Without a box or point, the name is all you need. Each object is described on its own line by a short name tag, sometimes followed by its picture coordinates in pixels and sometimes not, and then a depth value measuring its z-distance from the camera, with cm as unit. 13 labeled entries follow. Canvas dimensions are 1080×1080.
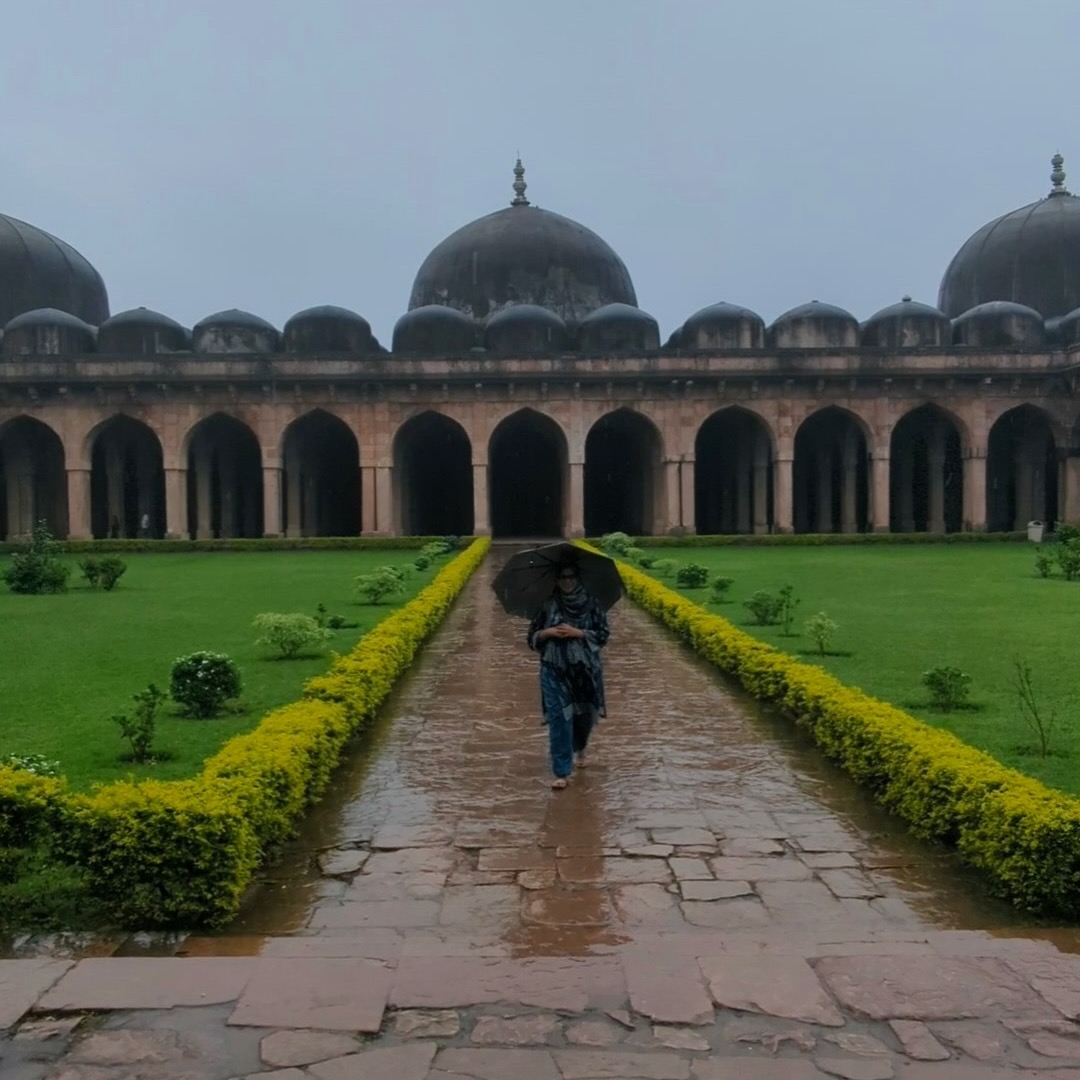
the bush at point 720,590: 1354
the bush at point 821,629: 919
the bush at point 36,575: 1560
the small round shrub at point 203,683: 704
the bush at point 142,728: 585
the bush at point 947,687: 692
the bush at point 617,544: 2188
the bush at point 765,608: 1112
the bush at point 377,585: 1364
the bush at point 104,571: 1597
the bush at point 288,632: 924
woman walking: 568
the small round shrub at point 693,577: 1528
